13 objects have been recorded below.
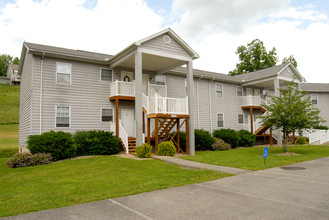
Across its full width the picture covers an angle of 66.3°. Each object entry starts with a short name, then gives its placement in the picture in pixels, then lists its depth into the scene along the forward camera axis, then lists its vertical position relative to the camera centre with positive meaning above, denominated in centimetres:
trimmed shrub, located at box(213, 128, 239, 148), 2119 -100
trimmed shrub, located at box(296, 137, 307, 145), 2436 -156
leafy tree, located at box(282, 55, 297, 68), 4525 +1173
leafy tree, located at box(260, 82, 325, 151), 1577 +66
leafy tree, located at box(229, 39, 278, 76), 4325 +1163
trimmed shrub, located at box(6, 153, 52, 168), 1236 -158
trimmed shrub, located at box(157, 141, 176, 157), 1479 -137
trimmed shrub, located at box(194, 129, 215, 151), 1931 -111
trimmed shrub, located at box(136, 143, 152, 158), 1360 -134
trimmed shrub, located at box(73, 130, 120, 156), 1496 -94
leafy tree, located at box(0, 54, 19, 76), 9156 +2460
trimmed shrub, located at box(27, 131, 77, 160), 1324 -90
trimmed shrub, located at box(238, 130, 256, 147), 2242 -119
